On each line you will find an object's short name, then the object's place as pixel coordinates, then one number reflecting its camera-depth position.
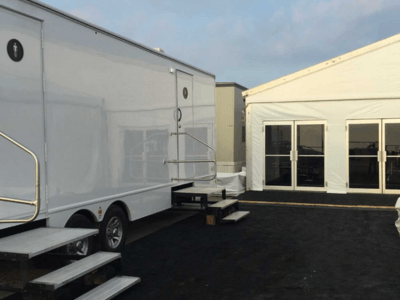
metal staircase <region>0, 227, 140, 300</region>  3.68
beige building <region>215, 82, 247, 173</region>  14.43
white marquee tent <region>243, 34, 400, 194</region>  11.88
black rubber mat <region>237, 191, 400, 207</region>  10.62
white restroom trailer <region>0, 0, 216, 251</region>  4.27
